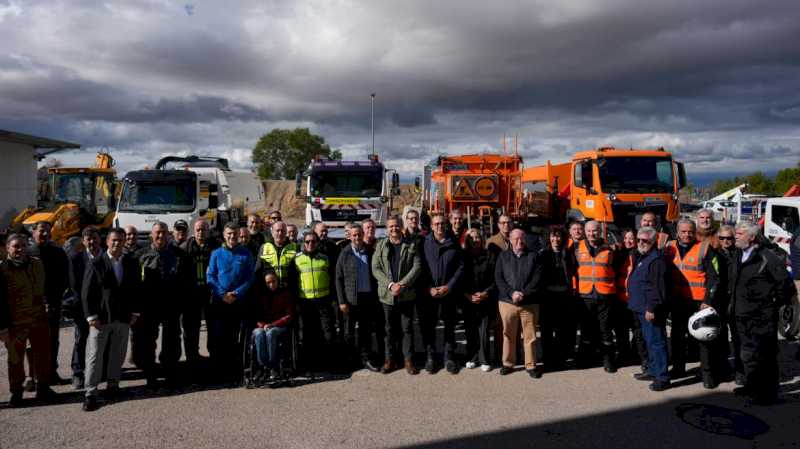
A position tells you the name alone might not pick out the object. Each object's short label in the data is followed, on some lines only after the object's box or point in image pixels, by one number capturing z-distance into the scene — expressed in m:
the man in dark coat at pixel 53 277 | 5.93
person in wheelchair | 5.99
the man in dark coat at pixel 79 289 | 5.65
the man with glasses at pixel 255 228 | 7.61
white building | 25.17
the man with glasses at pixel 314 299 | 6.40
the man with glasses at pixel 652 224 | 7.20
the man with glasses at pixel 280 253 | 6.46
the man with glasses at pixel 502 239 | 6.93
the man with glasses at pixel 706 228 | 6.25
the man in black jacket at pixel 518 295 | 6.23
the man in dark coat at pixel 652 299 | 5.82
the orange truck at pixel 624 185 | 10.62
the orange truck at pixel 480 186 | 13.34
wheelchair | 5.97
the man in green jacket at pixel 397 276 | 6.37
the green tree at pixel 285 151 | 58.34
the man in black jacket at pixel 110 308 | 5.42
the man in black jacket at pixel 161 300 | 5.96
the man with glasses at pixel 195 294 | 6.21
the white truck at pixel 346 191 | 13.44
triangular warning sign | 13.30
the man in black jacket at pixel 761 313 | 5.38
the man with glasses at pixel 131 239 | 6.51
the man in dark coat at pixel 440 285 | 6.42
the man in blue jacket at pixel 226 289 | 6.07
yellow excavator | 18.03
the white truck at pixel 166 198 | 12.84
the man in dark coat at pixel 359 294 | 6.47
